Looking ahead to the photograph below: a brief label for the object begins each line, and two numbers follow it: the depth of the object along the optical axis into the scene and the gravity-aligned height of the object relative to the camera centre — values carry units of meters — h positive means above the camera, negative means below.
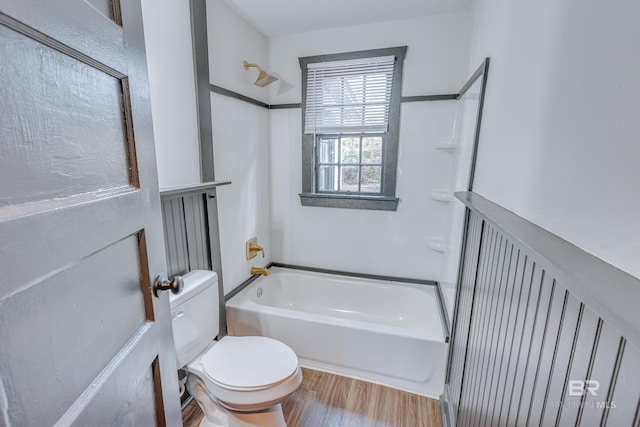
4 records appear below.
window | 2.13 +0.28
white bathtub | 1.68 -1.12
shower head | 1.94 +0.57
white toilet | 1.21 -0.95
